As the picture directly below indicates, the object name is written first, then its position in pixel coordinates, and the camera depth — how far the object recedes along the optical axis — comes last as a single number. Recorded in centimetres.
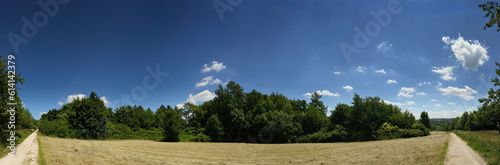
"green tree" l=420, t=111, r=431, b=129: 6269
